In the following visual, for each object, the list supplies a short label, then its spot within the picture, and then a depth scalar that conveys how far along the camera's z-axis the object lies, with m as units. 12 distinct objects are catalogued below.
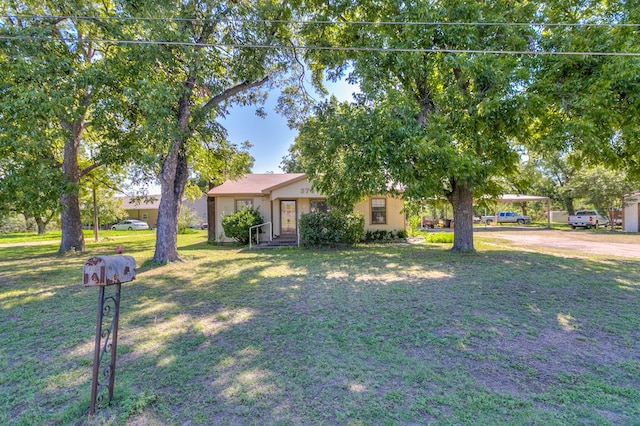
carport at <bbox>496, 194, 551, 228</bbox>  26.50
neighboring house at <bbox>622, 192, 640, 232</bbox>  21.16
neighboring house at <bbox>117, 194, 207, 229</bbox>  39.66
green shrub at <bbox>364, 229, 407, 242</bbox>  15.91
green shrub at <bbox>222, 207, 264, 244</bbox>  15.30
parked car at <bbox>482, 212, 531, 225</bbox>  33.94
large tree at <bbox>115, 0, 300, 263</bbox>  8.03
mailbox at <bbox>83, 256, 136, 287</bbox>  2.43
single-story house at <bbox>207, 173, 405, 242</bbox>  15.98
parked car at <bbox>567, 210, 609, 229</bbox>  24.31
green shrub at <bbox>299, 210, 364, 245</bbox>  13.50
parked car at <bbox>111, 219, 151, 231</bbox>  34.34
